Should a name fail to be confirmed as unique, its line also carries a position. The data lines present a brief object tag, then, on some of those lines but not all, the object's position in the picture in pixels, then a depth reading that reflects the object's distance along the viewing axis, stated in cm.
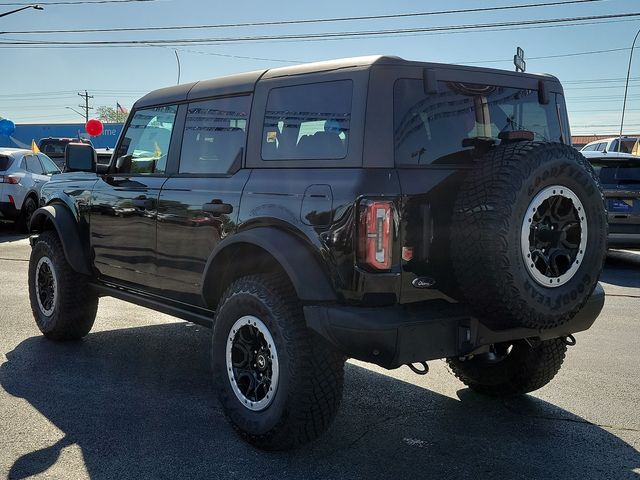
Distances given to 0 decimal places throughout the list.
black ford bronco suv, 294
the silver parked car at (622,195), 1015
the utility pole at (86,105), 9594
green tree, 13181
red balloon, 2420
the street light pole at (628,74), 2780
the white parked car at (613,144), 2025
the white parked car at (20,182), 1330
